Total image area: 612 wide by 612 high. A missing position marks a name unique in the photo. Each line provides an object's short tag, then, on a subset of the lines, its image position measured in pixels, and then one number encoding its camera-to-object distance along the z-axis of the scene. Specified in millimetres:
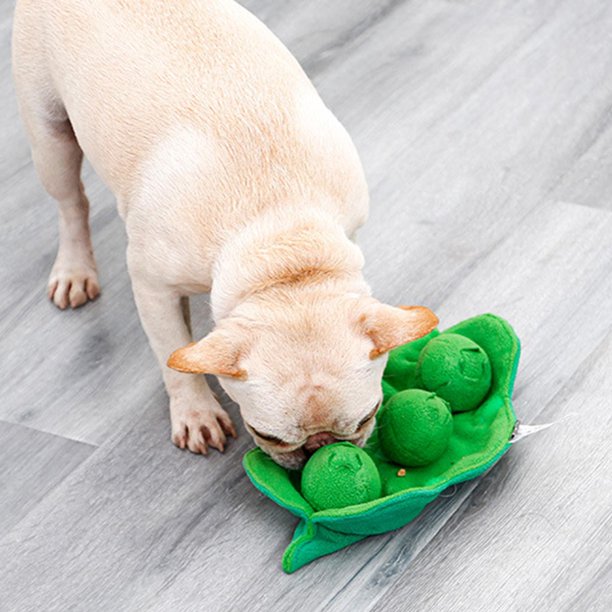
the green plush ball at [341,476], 1640
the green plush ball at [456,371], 1731
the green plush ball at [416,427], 1683
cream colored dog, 1590
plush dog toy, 1646
